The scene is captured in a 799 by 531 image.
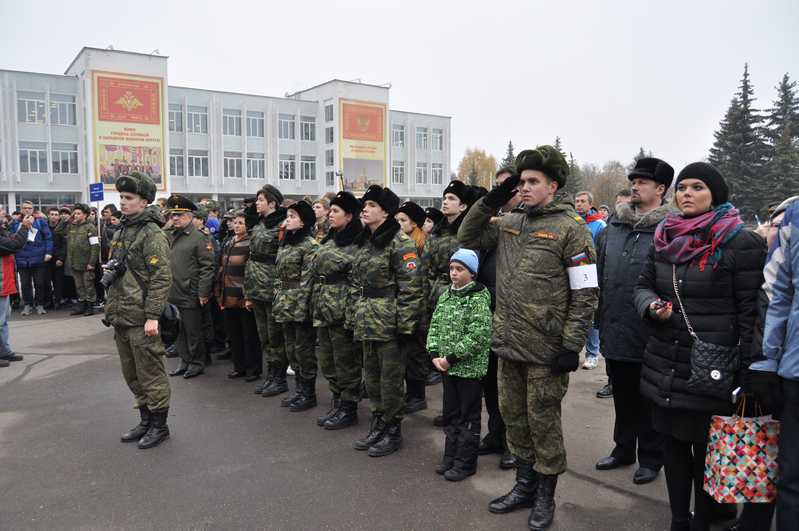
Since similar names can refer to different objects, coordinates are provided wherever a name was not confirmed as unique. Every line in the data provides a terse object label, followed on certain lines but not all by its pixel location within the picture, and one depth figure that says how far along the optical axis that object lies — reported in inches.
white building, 1528.1
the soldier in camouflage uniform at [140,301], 190.2
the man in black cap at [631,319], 161.9
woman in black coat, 115.3
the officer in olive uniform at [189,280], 281.7
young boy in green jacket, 159.3
